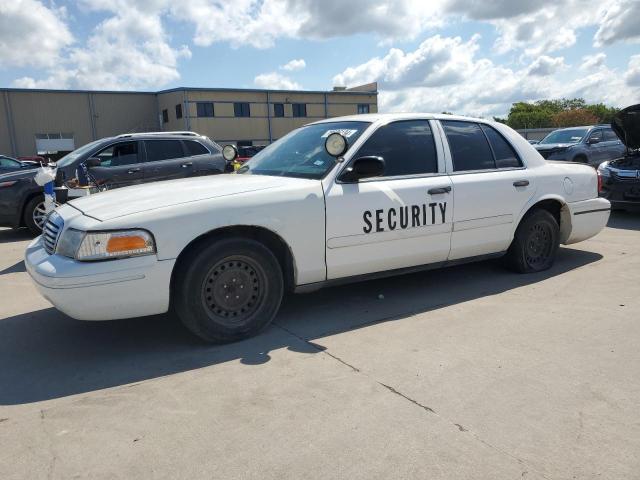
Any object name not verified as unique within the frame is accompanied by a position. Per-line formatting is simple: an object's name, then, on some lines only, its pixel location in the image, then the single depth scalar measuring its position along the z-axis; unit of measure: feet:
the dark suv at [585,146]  45.68
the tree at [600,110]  290.83
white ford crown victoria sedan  11.32
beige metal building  139.44
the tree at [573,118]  258.98
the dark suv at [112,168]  28.09
